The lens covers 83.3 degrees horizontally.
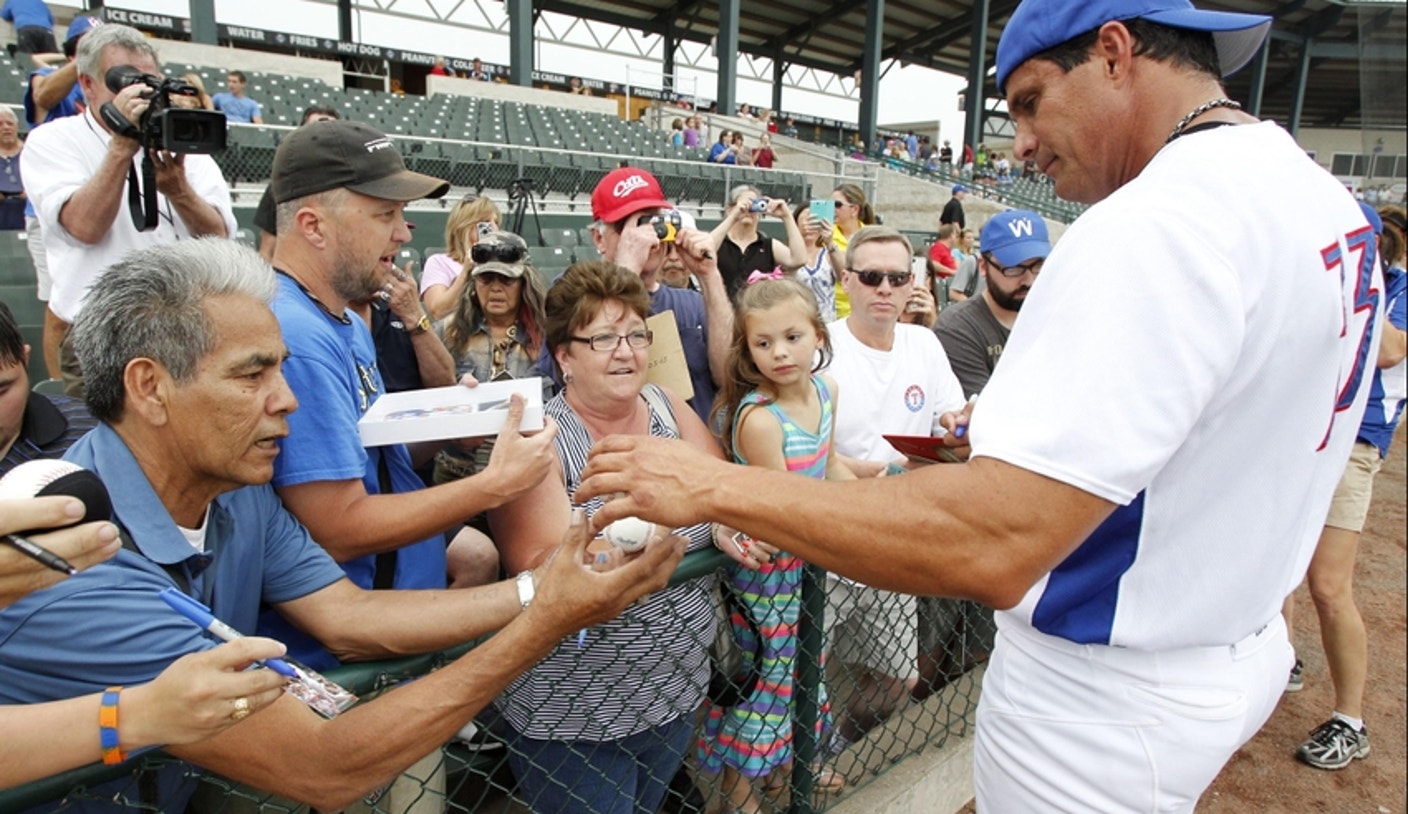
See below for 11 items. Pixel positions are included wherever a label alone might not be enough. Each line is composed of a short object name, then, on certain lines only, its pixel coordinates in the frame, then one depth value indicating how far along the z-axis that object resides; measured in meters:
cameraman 2.74
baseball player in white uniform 0.99
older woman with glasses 1.92
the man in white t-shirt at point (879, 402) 2.76
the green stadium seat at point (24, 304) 4.88
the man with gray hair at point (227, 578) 1.16
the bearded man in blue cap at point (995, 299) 3.29
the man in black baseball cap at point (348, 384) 1.67
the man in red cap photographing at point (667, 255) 2.98
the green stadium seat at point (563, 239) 9.77
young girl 2.27
